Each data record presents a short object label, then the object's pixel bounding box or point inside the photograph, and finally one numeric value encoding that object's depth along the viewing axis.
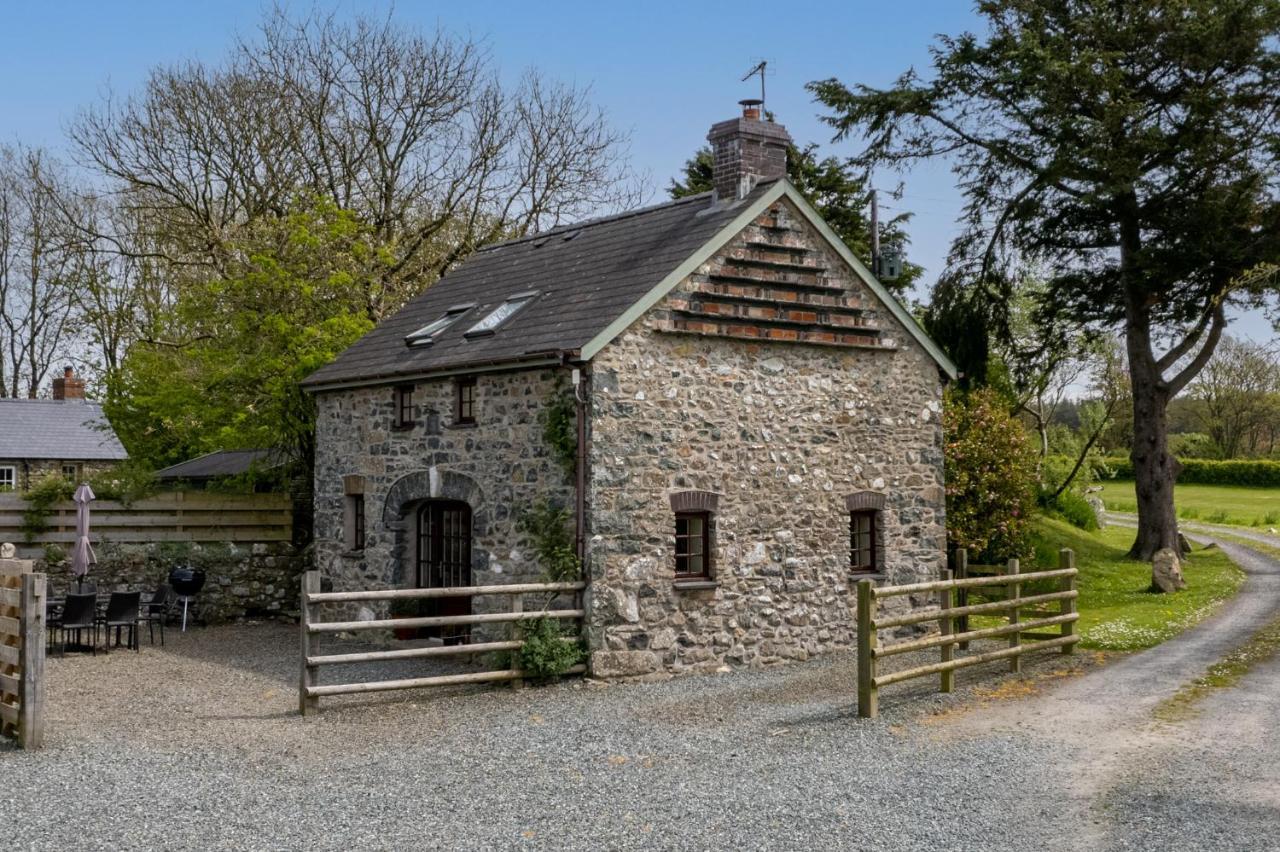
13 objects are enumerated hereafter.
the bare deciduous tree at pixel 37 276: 34.41
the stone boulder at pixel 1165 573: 22.31
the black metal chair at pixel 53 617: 16.98
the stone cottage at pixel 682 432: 14.61
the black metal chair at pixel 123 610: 16.72
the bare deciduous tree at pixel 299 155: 28.14
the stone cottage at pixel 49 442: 34.03
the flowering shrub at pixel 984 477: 22.75
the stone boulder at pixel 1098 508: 37.19
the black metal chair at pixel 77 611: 16.34
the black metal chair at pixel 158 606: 17.86
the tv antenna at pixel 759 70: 17.91
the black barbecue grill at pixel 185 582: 19.98
